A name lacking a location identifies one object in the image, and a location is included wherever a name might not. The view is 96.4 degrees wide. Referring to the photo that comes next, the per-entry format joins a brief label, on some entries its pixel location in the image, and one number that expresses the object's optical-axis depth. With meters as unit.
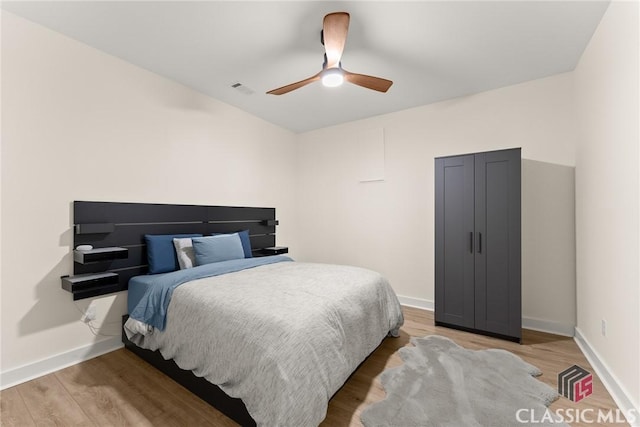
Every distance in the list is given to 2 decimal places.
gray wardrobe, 2.88
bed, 1.52
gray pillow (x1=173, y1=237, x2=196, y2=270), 2.92
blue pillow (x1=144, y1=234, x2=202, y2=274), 2.81
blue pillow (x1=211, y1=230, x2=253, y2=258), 3.64
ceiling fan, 2.00
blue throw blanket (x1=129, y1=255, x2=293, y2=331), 2.22
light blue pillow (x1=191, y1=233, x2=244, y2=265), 2.95
